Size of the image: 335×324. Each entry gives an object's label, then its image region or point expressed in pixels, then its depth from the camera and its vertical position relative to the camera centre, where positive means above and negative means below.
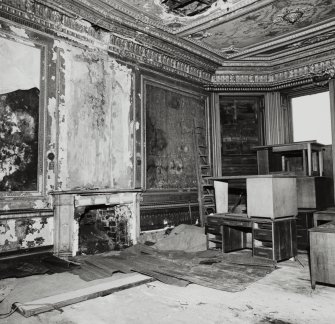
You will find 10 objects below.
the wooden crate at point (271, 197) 5.25 -0.29
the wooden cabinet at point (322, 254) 3.79 -0.90
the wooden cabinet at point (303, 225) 6.14 -0.90
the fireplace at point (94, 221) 5.35 -0.72
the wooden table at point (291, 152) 6.67 +0.58
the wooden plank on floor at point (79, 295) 3.24 -1.24
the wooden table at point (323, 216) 5.30 -0.63
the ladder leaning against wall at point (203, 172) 8.04 +0.21
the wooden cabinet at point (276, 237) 5.19 -0.94
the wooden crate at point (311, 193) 6.35 -0.29
